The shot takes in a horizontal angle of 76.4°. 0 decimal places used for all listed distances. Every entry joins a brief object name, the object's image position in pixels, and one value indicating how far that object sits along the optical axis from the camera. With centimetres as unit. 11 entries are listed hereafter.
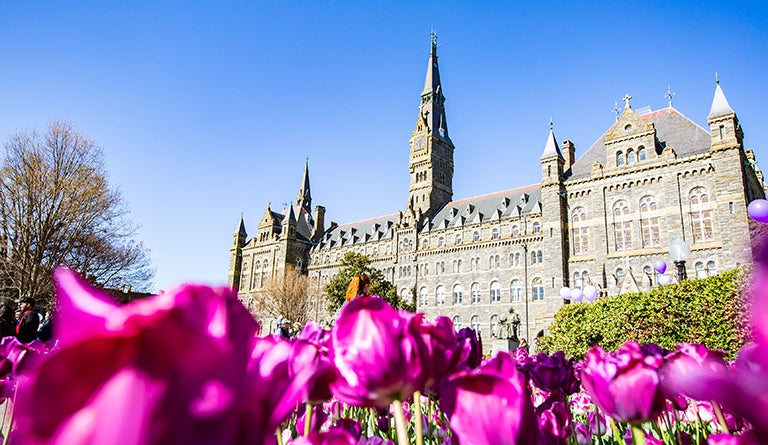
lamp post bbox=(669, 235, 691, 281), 1311
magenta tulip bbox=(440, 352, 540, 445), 92
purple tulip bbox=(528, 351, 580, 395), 196
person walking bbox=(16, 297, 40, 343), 749
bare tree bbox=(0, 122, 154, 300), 2105
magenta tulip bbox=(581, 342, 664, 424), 124
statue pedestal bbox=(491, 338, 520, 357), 1876
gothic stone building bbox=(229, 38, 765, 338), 2967
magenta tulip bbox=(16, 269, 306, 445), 44
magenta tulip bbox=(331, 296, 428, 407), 111
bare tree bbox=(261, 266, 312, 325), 4884
